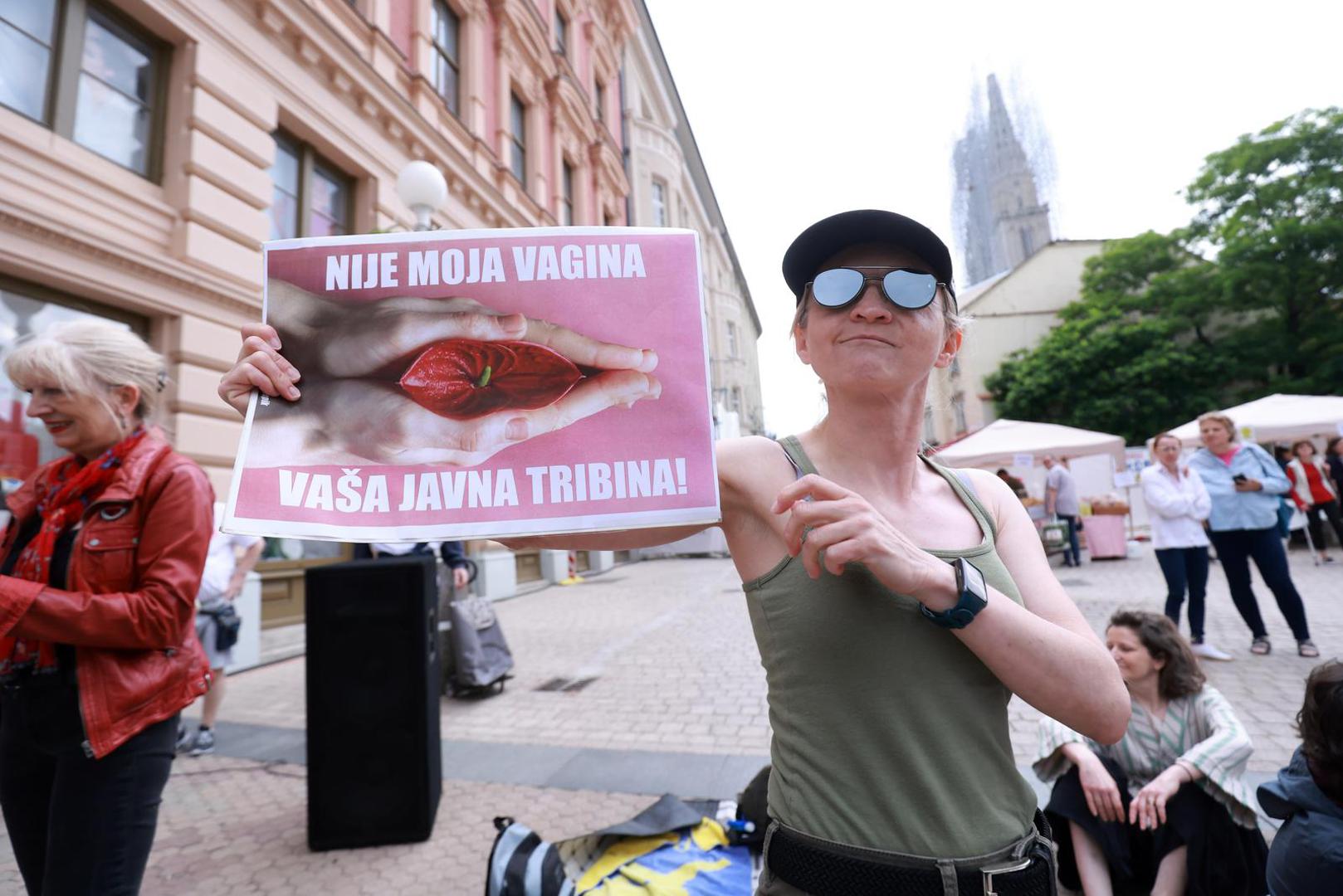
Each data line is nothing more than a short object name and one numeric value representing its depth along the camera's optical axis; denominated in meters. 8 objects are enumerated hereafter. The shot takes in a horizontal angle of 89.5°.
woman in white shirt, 5.39
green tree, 26.03
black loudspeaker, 3.17
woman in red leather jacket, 1.59
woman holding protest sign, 0.97
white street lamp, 4.40
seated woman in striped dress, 2.39
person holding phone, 5.11
